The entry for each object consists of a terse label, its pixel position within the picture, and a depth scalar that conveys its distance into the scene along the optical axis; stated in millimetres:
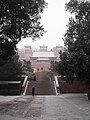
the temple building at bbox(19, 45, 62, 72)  49898
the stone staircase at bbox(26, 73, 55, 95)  23340
